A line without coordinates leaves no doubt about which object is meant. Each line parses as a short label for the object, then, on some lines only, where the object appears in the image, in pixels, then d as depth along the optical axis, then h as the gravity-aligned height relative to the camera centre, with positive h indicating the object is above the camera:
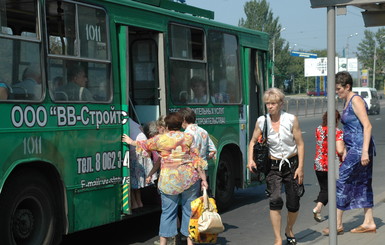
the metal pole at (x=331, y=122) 5.51 -0.37
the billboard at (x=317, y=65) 80.49 +1.48
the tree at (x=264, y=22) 142.50 +11.98
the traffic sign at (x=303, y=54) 76.25 +2.73
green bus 6.35 -0.16
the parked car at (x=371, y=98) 50.66 -1.64
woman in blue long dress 7.93 -1.06
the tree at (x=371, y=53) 155.38 +5.20
